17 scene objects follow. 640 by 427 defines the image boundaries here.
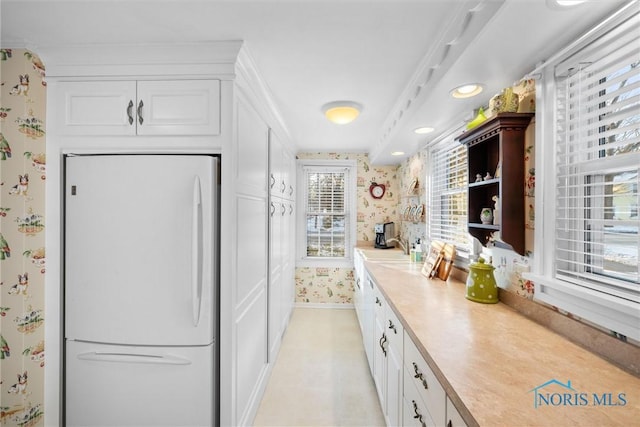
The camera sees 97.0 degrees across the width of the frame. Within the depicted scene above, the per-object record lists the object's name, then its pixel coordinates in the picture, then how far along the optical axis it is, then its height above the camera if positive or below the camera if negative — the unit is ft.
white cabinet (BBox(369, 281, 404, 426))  5.00 -2.98
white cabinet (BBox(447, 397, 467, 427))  2.68 -1.99
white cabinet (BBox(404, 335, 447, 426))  3.17 -2.22
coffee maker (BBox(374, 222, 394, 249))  12.64 -0.95
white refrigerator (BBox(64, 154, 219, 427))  4.93 -1.31
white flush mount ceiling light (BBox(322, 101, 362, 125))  7.33 +2.68
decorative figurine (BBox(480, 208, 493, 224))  5.28 -0.03
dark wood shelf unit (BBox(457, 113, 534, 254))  4.57 +0.69
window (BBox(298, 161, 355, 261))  13.94 +0.08
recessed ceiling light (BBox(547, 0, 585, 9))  2.89 +2.19
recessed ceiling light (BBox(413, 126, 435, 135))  7.61 +2.31
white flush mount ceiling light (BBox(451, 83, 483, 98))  4.97 +2.26
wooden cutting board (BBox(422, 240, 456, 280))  7.02 -1.23
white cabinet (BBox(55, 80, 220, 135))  5.03 +1.90
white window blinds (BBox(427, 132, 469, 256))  7.50 +0.60
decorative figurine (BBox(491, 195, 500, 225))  4.94 +0.04
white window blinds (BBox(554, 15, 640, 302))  3.18 +0.62
